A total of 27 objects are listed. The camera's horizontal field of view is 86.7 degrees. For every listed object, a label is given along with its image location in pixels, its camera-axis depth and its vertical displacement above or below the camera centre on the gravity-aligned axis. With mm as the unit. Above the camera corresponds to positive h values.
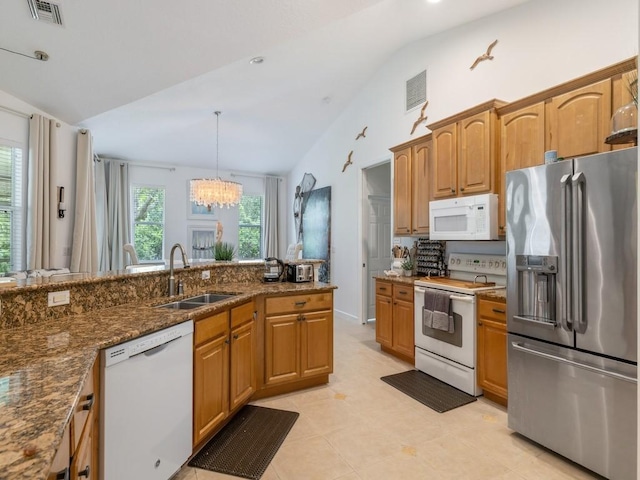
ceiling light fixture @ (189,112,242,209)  5062 +818
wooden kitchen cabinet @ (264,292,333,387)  2826 -794
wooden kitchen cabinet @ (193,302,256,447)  2023 -808
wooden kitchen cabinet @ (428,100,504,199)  3023 +886
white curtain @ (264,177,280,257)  7727 +642
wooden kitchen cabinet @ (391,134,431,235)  3807 +699
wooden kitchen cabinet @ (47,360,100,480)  909 -613
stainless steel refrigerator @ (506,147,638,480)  1788 -374
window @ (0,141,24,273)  3455 +388
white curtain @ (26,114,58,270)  3516 +560
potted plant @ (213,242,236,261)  3414 -71
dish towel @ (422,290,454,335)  3049 -616
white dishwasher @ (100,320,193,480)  1432 -759
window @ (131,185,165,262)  6444 +474
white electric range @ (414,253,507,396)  2908 -694
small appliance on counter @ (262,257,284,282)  3355 -223
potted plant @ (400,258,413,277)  4051 -270
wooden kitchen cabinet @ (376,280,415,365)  3602 -830
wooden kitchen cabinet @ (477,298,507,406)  2670 -844
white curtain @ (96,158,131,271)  5914 +631
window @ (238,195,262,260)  7590 +411
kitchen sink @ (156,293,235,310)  2379 -414
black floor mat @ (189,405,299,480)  2008 -1300
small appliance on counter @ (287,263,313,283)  3309 -261
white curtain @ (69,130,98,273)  3988 +379
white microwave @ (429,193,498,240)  2957 +256
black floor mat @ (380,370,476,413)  2791 -1295
